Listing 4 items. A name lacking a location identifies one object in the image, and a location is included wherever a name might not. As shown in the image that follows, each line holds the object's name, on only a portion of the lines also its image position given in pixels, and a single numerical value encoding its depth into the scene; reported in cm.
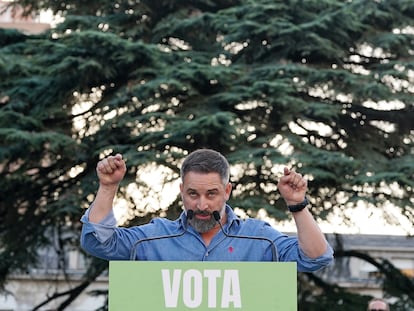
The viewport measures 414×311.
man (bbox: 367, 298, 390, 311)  1292
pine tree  1546
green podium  443
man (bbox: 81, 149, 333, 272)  477
